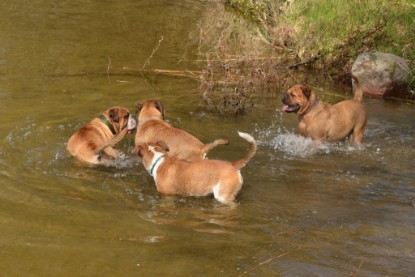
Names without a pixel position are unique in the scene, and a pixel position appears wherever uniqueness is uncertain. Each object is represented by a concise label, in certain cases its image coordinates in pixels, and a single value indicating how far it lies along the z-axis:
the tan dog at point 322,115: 15.64
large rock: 21.39
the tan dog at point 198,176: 11.40
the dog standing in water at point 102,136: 13.29
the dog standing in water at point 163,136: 12.91
